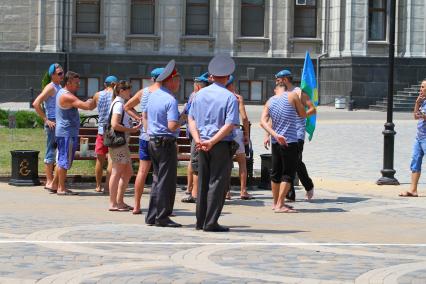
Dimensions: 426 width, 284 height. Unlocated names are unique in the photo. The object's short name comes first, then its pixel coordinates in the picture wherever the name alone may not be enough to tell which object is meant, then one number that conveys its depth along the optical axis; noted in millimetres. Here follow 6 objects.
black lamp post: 18250
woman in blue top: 16438
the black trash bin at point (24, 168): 17438
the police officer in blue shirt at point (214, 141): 12508
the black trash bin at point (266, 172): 17609
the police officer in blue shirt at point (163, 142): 13039
